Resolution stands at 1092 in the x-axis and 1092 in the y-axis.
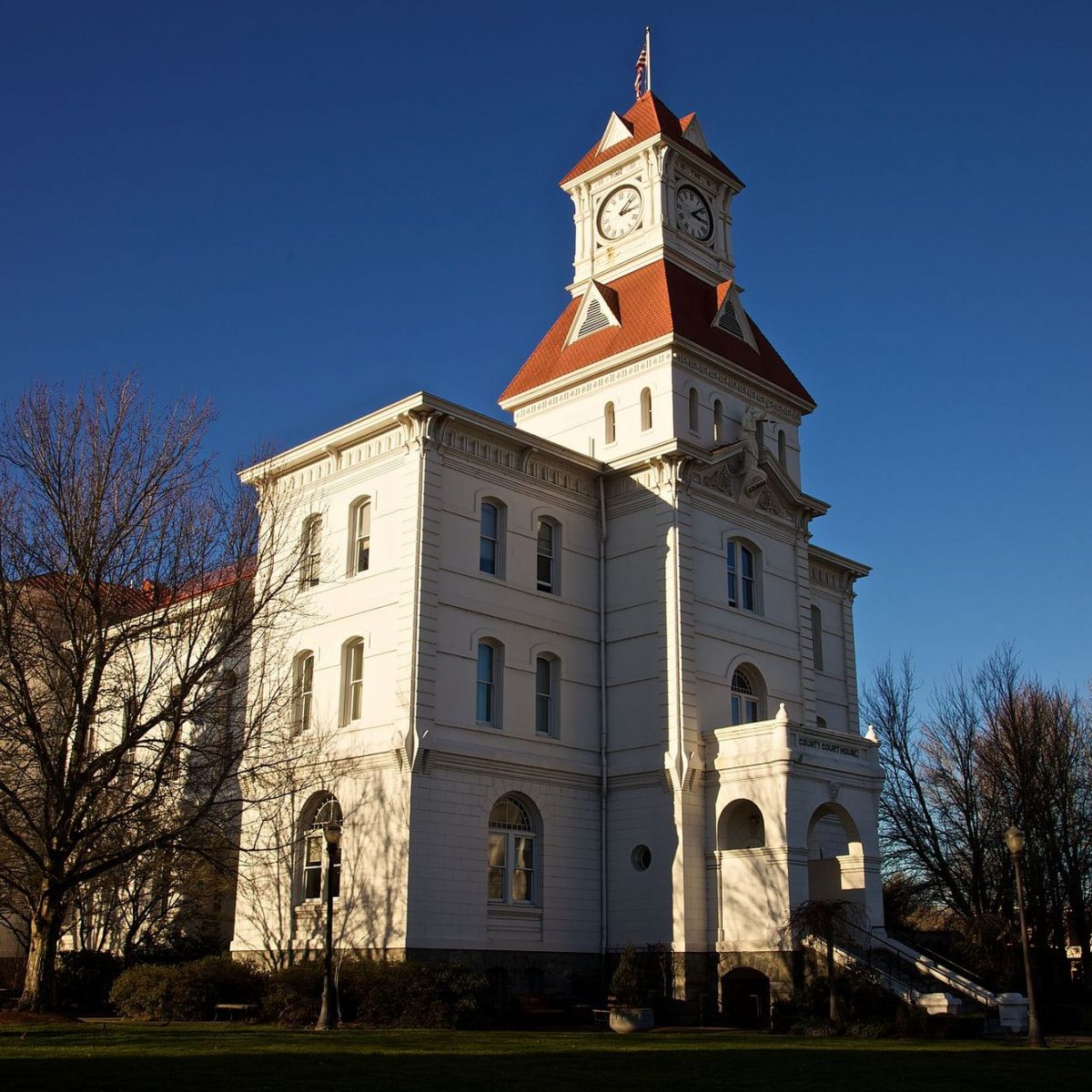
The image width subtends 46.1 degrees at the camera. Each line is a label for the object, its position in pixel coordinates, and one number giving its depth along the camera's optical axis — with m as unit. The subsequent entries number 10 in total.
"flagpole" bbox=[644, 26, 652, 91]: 47.06
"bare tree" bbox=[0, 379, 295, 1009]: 25.48
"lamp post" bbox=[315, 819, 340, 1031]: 24.19
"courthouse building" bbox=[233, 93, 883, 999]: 30.81
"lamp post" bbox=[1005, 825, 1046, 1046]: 24.38
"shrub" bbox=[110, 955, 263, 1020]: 27.72
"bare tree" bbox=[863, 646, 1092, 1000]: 46.50
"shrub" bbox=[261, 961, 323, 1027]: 26.50
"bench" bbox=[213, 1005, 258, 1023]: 27.33
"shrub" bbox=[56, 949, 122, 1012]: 31.56
